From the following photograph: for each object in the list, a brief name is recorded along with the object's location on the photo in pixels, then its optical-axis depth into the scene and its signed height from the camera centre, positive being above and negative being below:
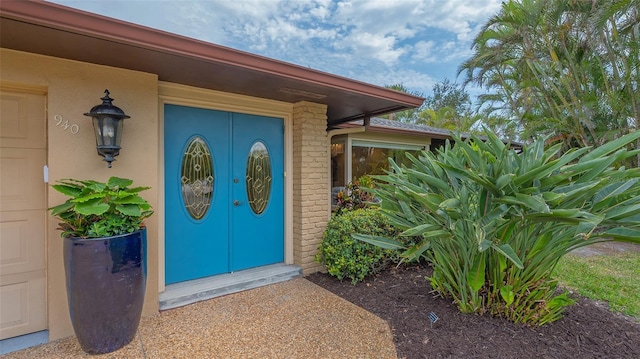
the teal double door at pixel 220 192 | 3.82 -0.16
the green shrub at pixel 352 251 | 4.17 -1.01
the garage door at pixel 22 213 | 2.78 -0.30
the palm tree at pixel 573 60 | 7.18 +3.27
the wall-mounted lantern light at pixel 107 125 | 2.81 +0.52
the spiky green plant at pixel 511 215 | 2.18 -0.28
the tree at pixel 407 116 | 20.48 +4.37
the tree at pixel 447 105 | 17.92 +5.79
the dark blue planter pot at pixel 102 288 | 2.46 -0.89
